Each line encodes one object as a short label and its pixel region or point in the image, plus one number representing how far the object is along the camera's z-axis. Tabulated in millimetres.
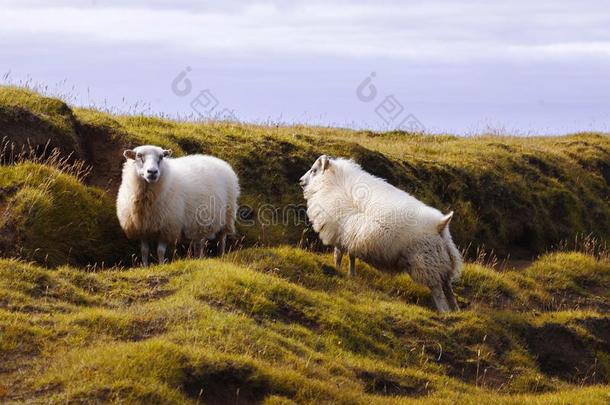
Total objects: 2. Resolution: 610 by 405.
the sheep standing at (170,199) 13461
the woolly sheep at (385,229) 13883
